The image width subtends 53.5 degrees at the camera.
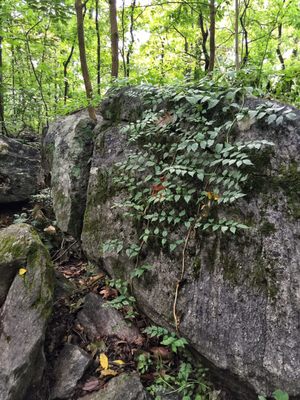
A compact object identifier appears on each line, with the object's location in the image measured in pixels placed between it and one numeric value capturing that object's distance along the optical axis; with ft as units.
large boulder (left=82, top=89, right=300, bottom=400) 7.93
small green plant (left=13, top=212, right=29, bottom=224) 16.27
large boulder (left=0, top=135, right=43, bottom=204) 18.19
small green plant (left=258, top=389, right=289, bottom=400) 6.61
